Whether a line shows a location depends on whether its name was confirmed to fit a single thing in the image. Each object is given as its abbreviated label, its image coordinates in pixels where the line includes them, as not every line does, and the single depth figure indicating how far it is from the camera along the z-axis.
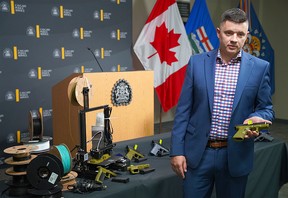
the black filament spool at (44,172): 1.57
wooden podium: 2.67
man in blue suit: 1.66
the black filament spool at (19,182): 1.62
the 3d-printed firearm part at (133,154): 2.28
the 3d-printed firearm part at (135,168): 1.97
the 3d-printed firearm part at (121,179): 1.81
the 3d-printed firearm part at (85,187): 1.68
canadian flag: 4.80
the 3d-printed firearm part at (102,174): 1.79
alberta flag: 5.24
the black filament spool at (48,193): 1.54
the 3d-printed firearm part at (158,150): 2.44
